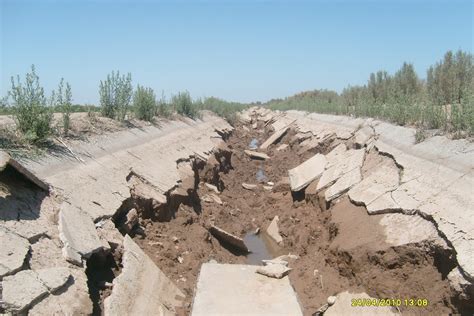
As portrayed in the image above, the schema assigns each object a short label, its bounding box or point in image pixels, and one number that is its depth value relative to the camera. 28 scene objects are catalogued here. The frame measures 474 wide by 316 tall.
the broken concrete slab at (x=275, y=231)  7.82
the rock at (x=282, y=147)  16.55
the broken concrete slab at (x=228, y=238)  7.23
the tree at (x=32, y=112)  6.40
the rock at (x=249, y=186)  11.26
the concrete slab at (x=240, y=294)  4.26
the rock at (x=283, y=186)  10.11
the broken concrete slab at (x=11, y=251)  3.30
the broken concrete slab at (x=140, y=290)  3.98
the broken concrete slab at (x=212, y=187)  9.65
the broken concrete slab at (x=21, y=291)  3.00
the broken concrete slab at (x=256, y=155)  15.44
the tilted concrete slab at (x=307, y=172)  9.20
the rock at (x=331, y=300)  4.88
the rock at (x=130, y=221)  5.46
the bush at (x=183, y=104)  17.78
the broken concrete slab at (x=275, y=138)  18.23
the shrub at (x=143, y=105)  12.58
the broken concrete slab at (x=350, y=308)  4.37
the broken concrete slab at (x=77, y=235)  4.00
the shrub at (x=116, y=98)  10.98
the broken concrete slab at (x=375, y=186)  6.21
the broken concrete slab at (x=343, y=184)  7.35
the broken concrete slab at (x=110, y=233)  4.71
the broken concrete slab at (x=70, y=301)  3.17
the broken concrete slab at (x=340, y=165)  8.22
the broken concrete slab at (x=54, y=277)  3.40
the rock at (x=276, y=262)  5.60
